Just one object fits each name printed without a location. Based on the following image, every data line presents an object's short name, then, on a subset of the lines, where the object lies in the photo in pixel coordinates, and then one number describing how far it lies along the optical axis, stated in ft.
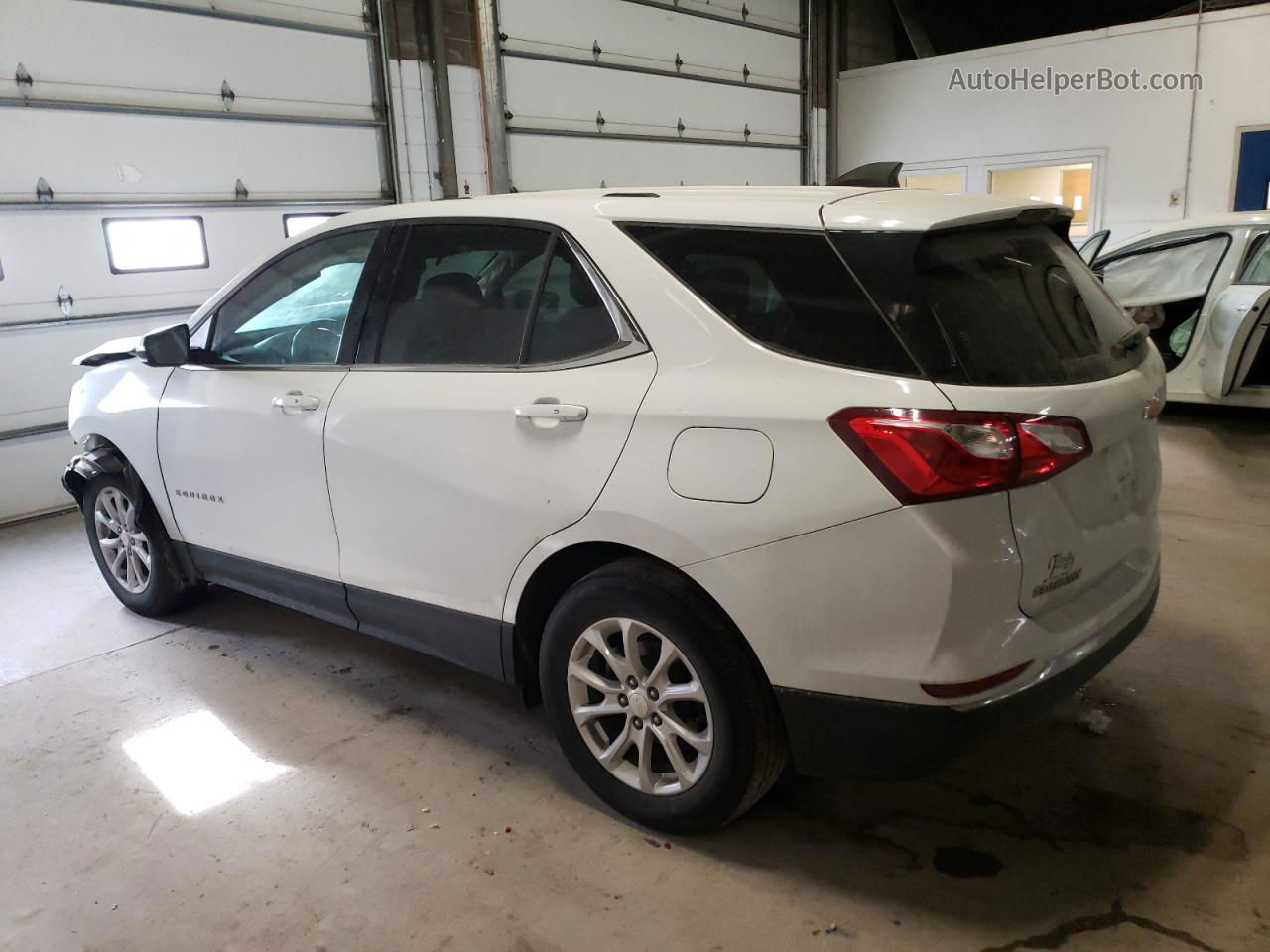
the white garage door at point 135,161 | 18.32
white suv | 6.15
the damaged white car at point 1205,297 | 19.31
